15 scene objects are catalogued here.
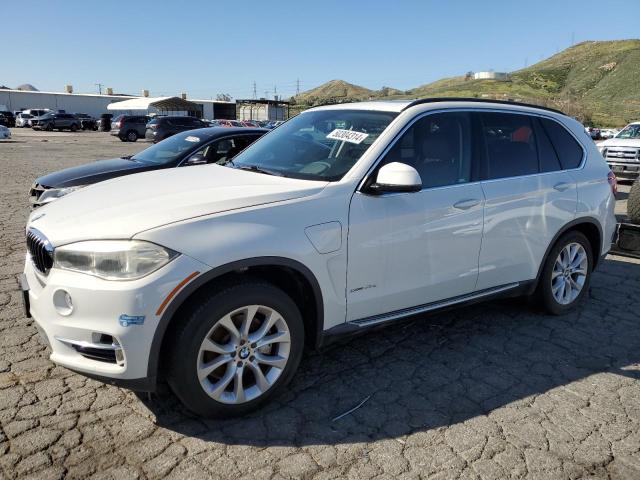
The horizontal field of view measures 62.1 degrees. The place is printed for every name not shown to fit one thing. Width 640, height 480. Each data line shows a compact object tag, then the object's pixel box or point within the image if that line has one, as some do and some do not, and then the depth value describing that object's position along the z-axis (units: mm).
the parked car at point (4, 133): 29788
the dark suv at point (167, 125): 27222
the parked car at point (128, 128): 34844
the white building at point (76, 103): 64500
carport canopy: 58062
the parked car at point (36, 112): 48119
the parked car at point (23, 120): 47719
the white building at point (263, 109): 59531
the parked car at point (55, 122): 44656
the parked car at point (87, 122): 48719
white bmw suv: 2668
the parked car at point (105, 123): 48875
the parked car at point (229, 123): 35628
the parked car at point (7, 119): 46909
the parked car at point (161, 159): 6570
